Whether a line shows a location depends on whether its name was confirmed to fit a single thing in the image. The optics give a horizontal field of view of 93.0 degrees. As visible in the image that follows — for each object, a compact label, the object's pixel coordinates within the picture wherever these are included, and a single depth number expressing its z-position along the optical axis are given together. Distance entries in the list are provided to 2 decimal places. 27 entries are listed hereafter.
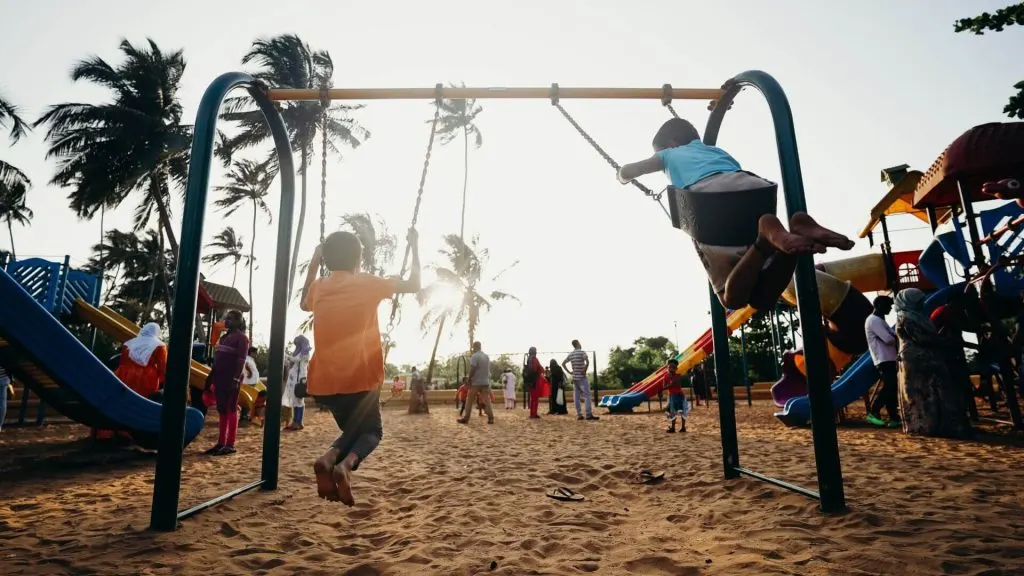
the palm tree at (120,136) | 20.20
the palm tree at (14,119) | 23.47
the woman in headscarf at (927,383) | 6.38
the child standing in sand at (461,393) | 16.76
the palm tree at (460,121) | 28.58
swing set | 3.17
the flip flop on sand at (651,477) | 4.36
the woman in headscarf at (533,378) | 12.98
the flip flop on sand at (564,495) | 3.84
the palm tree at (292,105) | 20.06
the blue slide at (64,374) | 4.82
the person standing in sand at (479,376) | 11.45
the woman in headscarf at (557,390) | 13.66
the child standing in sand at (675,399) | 8.75
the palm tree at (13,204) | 30.62
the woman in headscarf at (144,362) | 6.53
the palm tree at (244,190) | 29.36
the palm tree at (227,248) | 36.59
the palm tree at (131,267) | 36.16
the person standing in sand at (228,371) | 6.55
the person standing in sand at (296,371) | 9.57
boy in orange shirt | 2.94
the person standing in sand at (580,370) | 11.72
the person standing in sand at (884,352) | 7.56
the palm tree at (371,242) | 28.16
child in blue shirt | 2.54
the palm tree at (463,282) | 30.53
